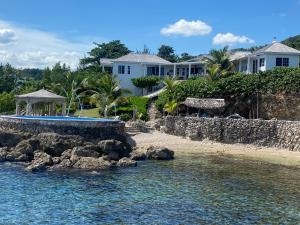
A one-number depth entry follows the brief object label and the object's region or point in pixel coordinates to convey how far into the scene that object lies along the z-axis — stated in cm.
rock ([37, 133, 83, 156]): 3806
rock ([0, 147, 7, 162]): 3719
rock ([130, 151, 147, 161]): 3888
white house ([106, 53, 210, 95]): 7181
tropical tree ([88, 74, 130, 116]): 5744
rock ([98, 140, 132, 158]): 3816
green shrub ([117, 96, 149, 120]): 5922
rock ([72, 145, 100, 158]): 3666
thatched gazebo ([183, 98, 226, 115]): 5184
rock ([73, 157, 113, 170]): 3453
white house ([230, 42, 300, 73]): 6044
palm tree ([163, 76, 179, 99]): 5697
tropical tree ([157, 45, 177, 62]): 11616
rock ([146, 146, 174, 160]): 3962
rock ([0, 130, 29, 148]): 4016
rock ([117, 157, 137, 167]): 3619
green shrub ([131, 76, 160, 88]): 6850
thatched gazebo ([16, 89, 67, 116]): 4675
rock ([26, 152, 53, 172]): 3350
